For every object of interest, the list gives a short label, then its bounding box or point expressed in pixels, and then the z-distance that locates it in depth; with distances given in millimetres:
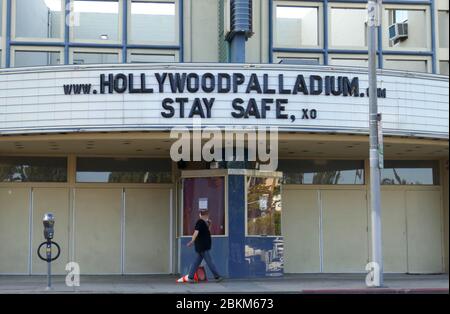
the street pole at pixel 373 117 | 16766
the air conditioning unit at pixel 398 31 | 21688
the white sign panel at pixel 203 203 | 19375
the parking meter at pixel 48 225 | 16391
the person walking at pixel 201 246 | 17828
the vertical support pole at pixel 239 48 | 19262
